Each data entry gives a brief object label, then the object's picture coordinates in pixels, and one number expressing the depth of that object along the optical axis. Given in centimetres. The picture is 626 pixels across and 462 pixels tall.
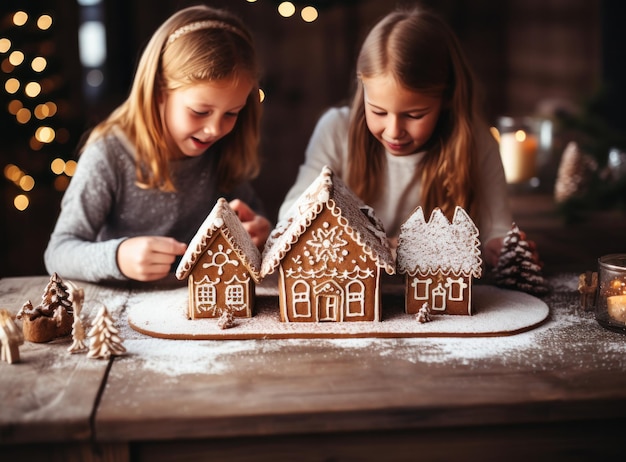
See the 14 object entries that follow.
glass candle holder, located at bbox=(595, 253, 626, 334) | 140
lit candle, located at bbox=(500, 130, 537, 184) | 277
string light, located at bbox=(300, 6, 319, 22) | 246
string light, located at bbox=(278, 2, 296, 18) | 230
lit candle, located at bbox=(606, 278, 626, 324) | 140
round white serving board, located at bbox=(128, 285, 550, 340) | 138
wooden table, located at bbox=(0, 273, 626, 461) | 108
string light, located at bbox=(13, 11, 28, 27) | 327
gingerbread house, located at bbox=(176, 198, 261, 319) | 142
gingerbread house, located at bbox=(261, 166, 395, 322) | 140
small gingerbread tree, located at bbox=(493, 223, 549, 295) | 162
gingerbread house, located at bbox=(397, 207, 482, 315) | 145
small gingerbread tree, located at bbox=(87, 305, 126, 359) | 128
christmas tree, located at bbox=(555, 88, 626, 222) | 232
